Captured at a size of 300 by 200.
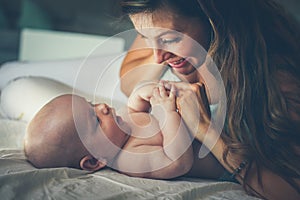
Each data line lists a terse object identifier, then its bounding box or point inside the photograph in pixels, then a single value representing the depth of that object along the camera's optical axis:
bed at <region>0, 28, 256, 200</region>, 0.54
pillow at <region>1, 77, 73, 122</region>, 0.91
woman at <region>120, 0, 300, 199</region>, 0.60
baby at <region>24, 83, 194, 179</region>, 0.62
